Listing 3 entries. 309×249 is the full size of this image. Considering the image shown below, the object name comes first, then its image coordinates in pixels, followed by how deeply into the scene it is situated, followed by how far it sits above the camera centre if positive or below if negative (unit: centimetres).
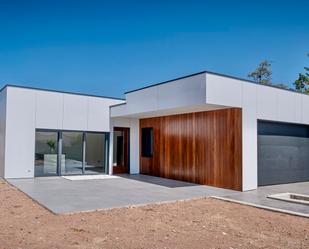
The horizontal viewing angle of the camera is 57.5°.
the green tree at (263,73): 3058 +746
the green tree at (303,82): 2512 +535
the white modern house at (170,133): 887 +29
